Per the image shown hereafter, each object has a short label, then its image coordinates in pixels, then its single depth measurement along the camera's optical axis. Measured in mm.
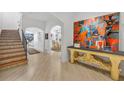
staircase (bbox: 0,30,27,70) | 3035
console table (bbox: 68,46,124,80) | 2180
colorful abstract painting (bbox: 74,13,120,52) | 2507
